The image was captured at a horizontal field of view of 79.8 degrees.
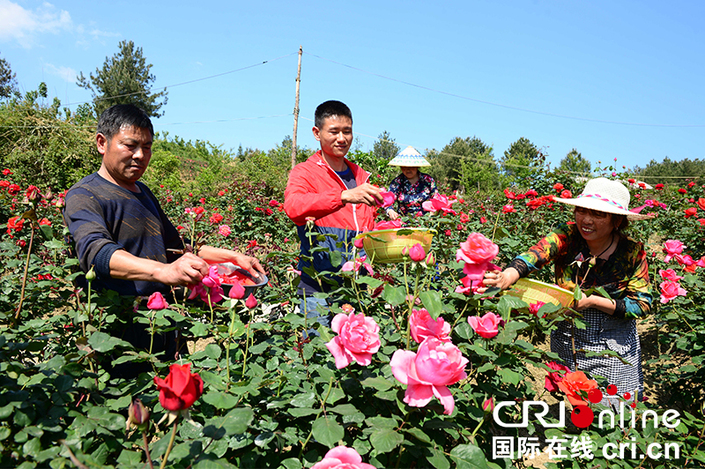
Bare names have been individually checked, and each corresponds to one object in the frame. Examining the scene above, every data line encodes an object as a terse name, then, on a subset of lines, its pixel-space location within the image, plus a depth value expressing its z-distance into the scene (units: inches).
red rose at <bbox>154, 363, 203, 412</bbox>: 25.2
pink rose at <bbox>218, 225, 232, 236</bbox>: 129.0
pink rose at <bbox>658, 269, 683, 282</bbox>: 89.8
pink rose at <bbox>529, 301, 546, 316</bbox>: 48.1
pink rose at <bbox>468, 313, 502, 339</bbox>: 39.3
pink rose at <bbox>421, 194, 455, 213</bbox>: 68.4
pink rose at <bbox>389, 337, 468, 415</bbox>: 29.1
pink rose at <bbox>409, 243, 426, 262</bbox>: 38.3
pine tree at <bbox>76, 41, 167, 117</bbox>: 1301.7
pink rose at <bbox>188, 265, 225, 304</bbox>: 46.2
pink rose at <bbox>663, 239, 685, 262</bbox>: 101.3
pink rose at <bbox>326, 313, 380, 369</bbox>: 33.8
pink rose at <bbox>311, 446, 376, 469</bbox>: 26.5
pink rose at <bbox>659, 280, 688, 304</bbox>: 85.1
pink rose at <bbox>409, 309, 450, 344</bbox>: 35.7
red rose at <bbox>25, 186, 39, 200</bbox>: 47.6
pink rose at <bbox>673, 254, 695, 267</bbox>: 97.3
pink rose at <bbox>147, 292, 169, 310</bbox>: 42.4
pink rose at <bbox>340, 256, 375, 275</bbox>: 51.2
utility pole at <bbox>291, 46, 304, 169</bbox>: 630.5
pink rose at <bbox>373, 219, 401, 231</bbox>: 56.4
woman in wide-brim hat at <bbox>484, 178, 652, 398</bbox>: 82.0
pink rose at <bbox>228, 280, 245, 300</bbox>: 39.1
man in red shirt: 71.9
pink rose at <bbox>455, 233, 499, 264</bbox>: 41.3
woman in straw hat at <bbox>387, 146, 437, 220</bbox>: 149.0
